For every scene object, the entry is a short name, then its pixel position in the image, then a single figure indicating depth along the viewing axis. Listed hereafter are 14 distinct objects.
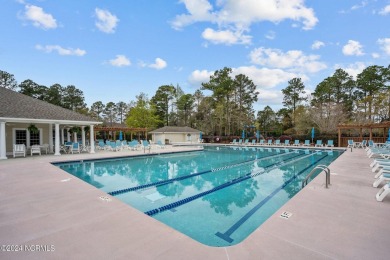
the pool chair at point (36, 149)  14.09
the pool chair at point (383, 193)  4.59
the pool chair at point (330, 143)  22.79
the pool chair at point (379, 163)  7.45
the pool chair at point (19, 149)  13.22
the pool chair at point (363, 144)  20.55
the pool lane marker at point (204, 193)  5.36
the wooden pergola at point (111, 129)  21.11
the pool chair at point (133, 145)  19.59
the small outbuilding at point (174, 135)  31.27
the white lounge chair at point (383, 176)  5.66
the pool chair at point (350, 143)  20.51
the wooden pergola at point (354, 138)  19.91
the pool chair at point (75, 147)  15.59
